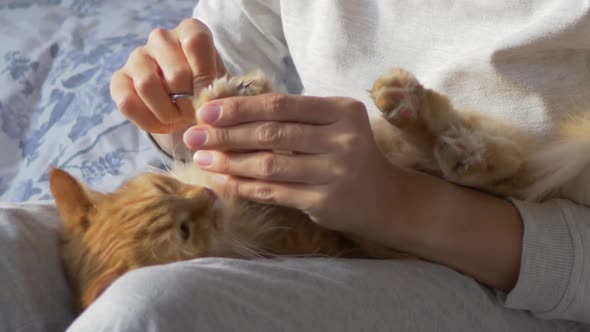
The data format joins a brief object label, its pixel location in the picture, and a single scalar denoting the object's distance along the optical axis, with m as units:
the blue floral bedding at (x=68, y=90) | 0.95
